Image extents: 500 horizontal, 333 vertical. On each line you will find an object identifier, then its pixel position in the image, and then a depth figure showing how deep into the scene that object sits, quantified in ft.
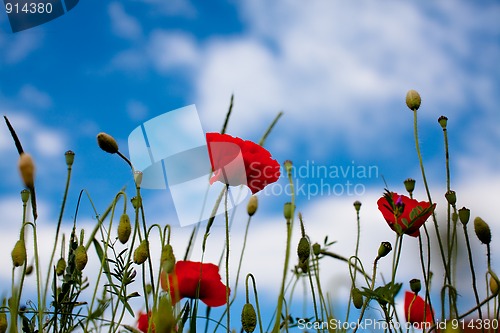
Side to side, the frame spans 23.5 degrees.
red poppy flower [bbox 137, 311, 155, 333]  3.01
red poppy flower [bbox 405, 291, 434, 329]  3.02
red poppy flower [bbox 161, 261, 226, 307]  2.66
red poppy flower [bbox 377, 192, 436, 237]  2.61
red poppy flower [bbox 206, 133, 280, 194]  2.90
